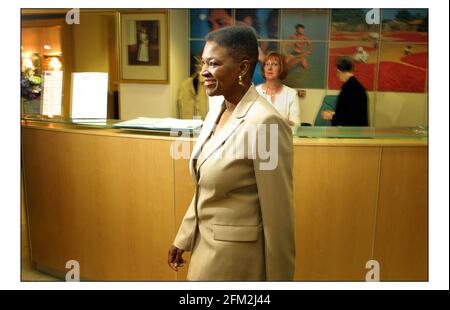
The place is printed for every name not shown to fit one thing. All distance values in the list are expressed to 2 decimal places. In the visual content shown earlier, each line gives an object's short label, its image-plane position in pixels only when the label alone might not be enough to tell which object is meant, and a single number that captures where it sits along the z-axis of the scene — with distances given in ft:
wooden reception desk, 7.38
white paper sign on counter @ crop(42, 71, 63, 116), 7.79
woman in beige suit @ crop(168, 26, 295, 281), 5.78
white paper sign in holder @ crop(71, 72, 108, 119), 7.58
